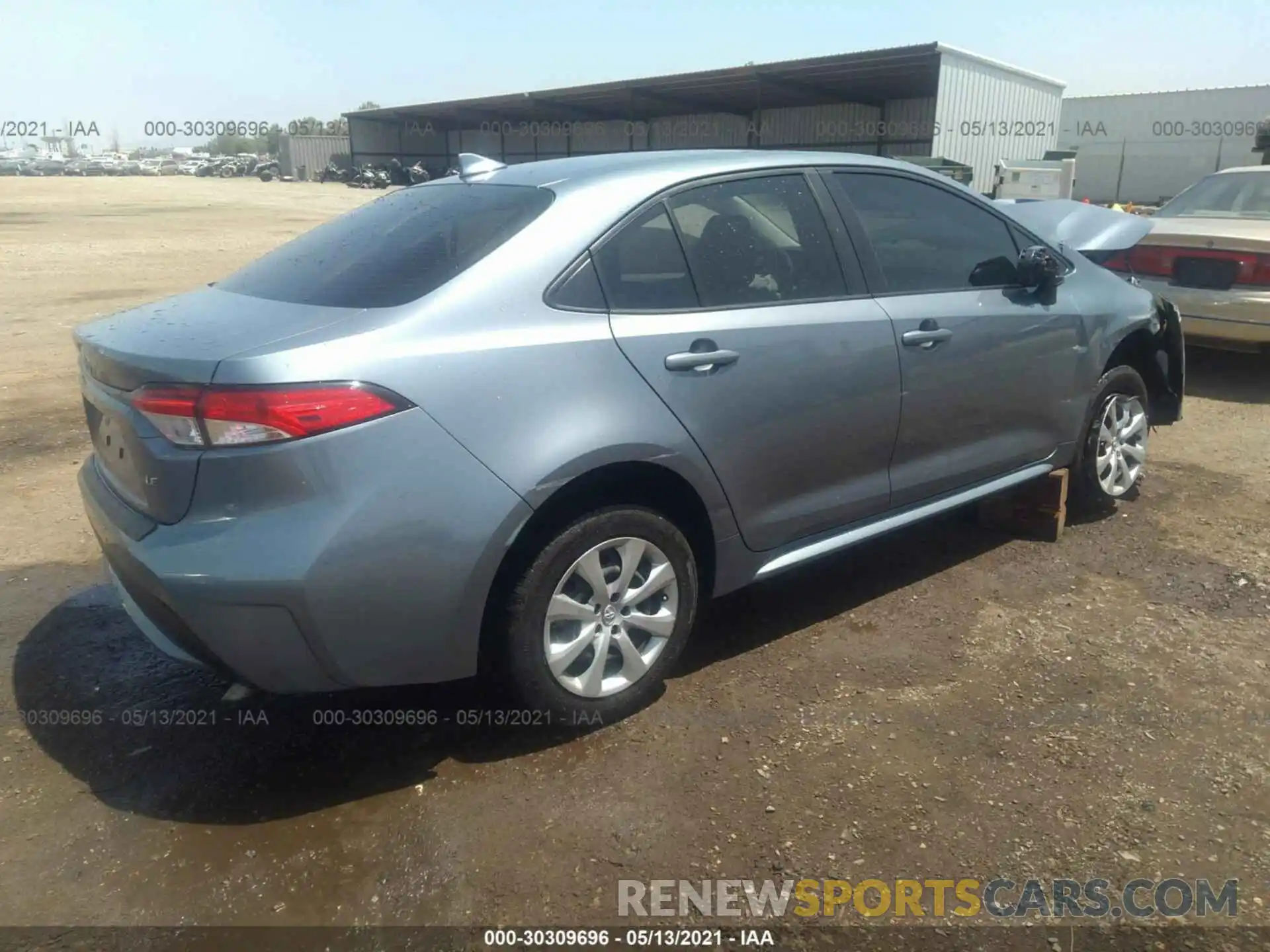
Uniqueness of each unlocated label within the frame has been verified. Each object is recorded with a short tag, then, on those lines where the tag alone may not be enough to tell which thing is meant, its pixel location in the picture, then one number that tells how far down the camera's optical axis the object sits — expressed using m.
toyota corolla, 2.35
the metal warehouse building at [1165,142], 32.06
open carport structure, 23.72
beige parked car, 6.75
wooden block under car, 4.36
